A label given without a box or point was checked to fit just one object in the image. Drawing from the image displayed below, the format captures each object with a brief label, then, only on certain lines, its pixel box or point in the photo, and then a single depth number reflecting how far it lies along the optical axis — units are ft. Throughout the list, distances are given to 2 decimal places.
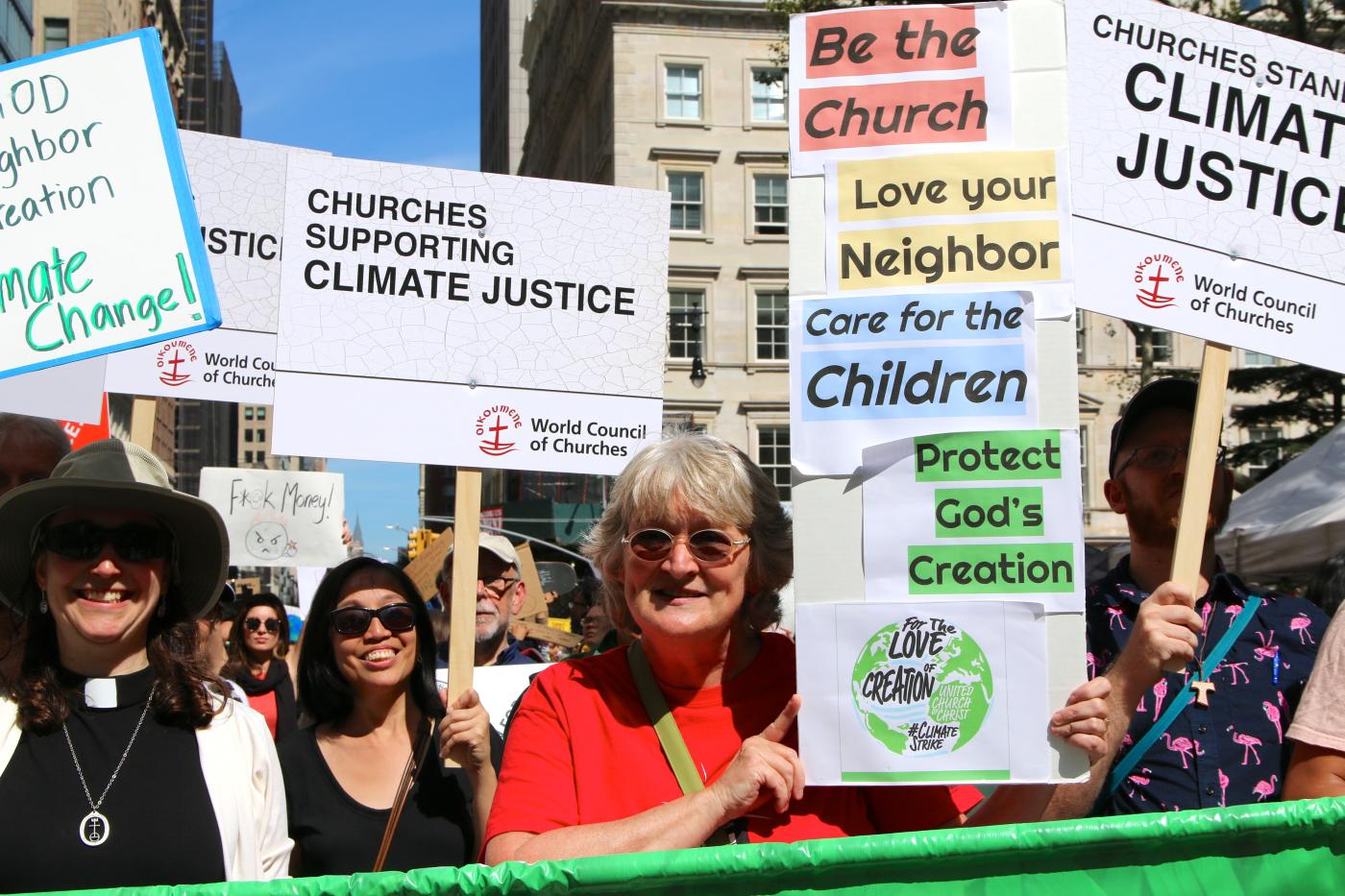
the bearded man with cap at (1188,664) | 8.85
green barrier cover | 5.94
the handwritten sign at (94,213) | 9.15
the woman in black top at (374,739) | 10.75
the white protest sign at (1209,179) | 8.87
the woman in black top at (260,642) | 20.95
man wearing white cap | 18.79
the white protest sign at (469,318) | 11.62
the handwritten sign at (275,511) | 29.48
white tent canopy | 24.48
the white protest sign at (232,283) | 15.21
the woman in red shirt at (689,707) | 7.77
